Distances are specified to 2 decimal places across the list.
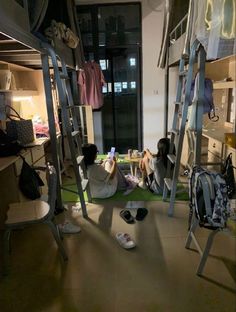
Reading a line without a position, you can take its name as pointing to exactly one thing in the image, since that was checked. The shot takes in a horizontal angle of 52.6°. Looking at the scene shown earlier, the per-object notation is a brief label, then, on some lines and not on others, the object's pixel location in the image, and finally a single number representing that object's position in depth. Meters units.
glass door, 4.67
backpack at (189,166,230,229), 1.51
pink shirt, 4.30
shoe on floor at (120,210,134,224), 2.52
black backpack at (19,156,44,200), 2.30
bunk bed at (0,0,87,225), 1.69
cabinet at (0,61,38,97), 3.35
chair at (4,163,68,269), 1.75
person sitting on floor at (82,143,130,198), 3.06
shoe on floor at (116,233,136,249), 2.09
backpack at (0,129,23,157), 2.21
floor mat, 3.04
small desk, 3.58
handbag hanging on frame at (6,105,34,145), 2.68
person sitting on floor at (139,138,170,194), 3.05
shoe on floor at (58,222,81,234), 2.35
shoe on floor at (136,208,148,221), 2.58
